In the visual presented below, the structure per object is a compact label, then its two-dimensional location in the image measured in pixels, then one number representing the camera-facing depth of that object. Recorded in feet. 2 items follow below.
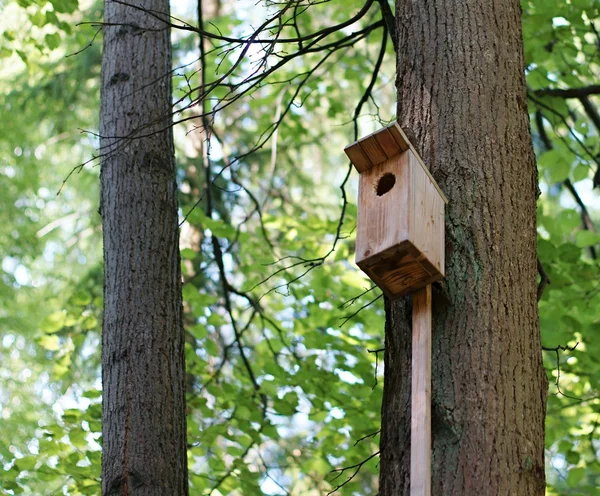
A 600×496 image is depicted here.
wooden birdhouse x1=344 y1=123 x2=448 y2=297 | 13.88
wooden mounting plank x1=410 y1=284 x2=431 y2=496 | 12.22
